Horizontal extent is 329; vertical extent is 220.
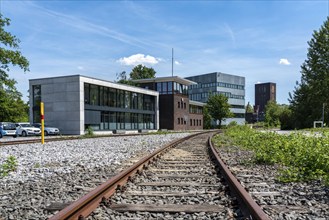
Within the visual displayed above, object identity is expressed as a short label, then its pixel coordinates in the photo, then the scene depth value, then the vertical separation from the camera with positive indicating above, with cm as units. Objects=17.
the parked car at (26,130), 3369 -137
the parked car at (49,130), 3518 -144
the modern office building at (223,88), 11350 +1048
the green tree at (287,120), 6206 -67
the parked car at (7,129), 3253 -126
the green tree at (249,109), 17191 +431
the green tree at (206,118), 8812 -48
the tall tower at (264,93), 18750 +1393
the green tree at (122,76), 8885 +1187
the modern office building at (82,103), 3878 +177
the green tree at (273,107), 12435 +391
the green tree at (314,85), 6112 +622
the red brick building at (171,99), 6078 +338
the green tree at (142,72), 9994 +1416
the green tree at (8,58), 3183 +588
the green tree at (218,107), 8588 +262
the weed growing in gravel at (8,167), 762 -127
